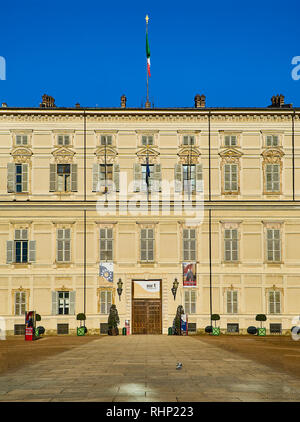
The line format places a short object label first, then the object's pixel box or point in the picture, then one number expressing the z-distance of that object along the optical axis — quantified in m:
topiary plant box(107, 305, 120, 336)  41.62
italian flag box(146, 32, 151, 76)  47.92
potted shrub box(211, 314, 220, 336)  42.47
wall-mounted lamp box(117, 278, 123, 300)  43.25
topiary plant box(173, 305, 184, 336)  41.53
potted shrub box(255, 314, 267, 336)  42.44
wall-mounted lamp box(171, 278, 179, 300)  43.34
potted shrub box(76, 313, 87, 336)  42.62
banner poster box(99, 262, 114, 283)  43.66
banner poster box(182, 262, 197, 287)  43.72
